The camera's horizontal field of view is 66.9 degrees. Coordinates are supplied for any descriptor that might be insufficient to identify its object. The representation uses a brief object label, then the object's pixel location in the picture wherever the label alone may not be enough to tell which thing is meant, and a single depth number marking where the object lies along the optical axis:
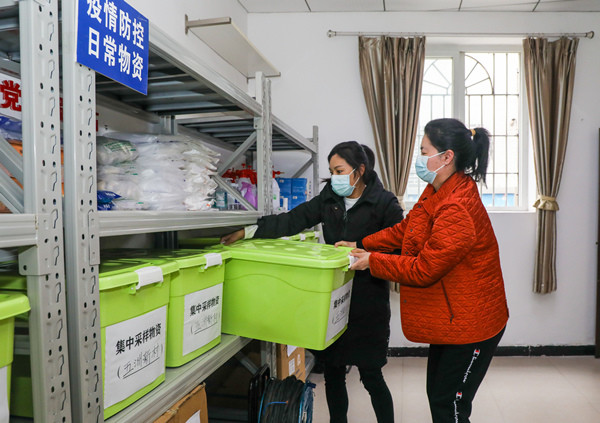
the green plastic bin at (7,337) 0.71
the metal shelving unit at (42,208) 0.75
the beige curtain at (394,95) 3.71
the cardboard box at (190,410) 1.16
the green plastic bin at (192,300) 1.23
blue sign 0.86
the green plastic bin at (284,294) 1.45
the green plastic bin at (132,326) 0.96
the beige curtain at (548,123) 3.69
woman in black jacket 2.02
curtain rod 3.75
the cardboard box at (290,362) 2.19
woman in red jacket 1.58
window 4.02
